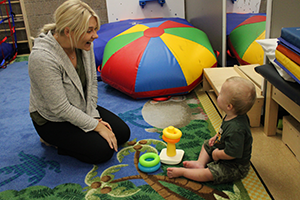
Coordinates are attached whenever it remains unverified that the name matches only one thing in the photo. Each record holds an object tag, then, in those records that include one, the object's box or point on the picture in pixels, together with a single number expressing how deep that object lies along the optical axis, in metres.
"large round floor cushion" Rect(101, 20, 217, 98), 2.32
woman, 1.39
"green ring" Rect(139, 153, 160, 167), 1.46
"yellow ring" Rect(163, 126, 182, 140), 1.44
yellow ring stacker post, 1.44
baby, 1.22
